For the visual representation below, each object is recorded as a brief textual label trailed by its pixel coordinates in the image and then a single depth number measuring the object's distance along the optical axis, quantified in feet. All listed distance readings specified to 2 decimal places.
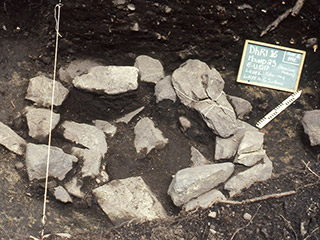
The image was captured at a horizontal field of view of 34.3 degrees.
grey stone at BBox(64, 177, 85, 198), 11.98
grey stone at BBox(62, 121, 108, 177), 12.40
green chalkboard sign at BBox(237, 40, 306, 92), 14.24
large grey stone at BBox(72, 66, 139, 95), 13.16
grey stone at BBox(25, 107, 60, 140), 12.64
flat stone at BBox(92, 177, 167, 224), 11.79
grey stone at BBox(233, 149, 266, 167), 12.67
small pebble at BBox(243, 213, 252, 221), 11.46
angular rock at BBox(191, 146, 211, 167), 12.94
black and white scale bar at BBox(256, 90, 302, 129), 13.91
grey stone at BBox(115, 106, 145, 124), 13.65
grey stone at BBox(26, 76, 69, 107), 13.19
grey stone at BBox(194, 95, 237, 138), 13.03
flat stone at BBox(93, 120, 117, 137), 13.41
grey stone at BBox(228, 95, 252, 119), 13.75
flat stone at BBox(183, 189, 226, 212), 11.80
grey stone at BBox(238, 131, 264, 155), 12.73
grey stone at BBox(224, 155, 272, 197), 12.23
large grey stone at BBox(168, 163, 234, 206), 11.91
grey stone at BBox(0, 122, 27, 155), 12.21
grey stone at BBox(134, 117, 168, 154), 13.10
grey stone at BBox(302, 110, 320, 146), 13.24
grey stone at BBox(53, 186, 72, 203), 11.77
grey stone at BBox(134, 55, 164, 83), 13.78
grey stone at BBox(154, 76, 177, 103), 13.48
